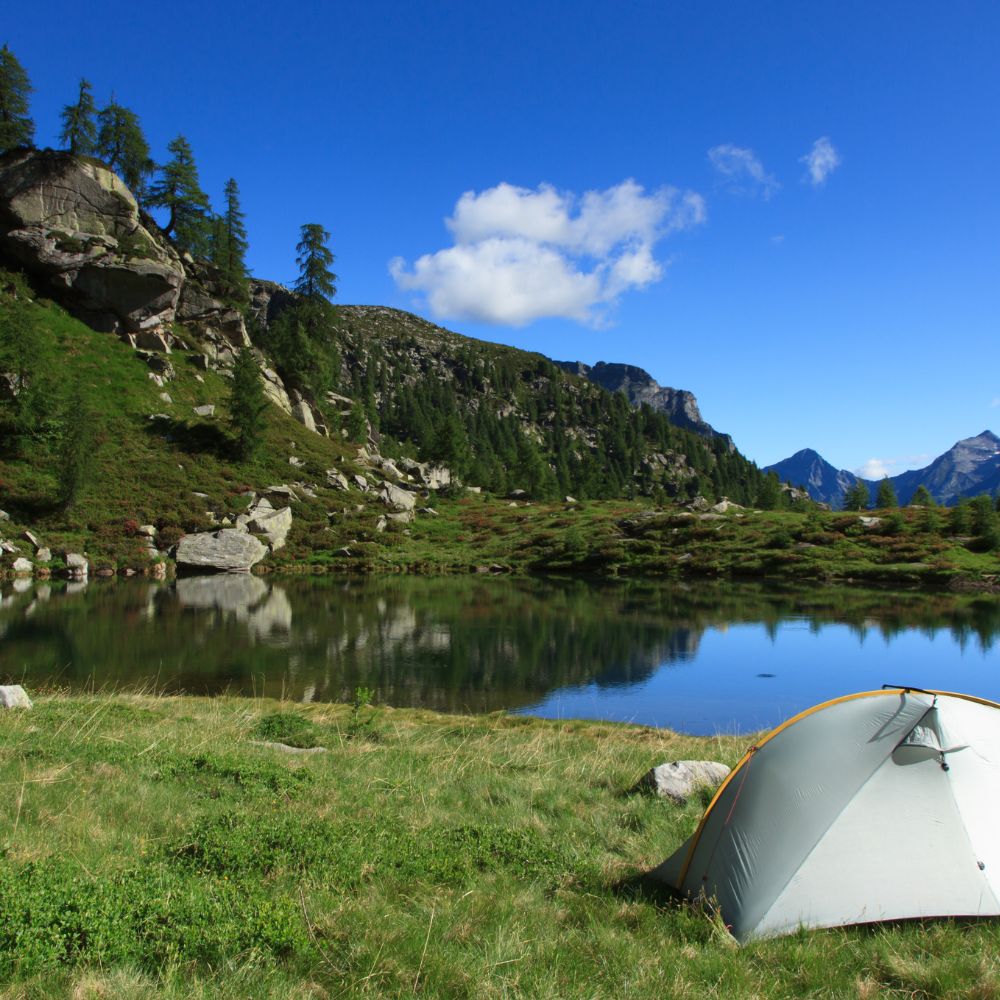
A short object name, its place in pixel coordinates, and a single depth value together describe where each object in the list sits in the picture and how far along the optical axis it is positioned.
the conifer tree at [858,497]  116.84
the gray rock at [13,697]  14.31
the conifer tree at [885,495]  101.06
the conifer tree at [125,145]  86.12
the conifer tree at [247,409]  71.94
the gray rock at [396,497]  82.31
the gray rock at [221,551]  59.38
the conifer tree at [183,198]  88.06
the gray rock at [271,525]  65.19
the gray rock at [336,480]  78.62
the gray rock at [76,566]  51.75
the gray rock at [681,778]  10.31
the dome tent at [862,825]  6.19
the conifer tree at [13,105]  79.19
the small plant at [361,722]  15.32
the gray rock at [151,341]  77.81
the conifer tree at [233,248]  93.25
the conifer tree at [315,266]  94.81
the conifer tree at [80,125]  78.25
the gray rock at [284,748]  12.85
